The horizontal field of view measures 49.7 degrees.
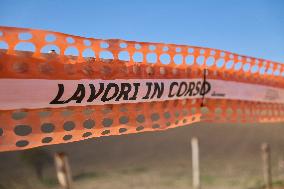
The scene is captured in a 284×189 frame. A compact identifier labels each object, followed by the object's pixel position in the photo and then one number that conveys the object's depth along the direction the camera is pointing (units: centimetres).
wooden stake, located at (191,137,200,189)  247
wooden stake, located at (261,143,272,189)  324
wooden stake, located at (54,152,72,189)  173
